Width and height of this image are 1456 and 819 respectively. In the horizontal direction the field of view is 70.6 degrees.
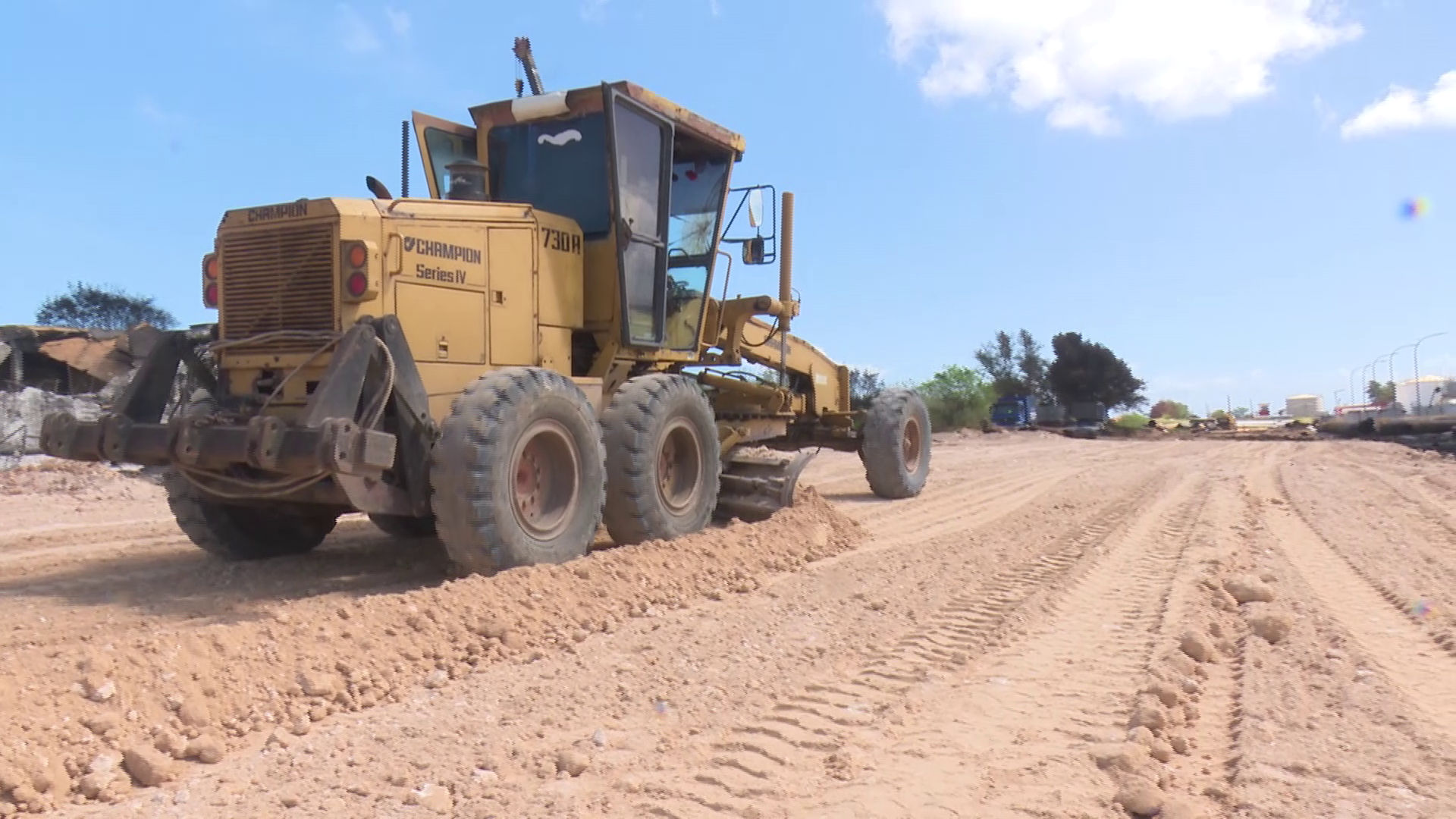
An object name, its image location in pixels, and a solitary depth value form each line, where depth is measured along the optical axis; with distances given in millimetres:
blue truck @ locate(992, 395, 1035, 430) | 43094
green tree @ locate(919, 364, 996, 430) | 36938
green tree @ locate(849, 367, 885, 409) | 31438
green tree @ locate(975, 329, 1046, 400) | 58656
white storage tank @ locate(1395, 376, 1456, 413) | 46000
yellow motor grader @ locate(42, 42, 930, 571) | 5027
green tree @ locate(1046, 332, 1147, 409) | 56281
